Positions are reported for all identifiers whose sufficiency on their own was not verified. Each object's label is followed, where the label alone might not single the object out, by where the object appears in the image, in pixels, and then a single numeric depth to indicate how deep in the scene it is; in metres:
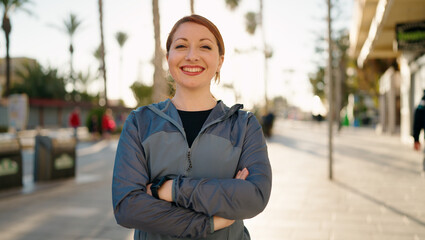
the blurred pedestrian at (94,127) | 23.63
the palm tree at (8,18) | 33.16
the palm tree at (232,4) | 41.60
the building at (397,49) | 11.77
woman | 1.67
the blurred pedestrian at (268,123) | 25.81
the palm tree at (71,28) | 52.41
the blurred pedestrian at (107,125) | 22.20
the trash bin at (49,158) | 8.63
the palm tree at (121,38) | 69.88
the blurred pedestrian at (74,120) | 22.70
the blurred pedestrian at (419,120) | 5.96
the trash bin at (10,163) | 7.52
